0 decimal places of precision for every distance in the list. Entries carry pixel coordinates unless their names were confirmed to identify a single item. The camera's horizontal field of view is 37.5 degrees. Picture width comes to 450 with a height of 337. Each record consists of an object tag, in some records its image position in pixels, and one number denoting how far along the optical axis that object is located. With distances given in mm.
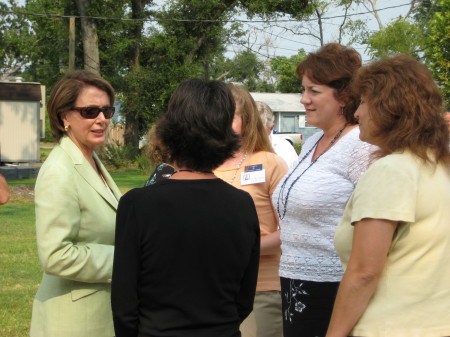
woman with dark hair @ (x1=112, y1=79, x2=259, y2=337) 2262
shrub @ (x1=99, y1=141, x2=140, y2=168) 31234
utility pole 31141
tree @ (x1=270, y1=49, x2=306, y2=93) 63062
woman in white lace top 3191
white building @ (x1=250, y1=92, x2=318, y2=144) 56938
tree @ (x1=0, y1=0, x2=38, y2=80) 51469
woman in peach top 3711
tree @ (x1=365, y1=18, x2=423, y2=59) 33312
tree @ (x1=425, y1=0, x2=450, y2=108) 23180
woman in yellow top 2295
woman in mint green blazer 2805
